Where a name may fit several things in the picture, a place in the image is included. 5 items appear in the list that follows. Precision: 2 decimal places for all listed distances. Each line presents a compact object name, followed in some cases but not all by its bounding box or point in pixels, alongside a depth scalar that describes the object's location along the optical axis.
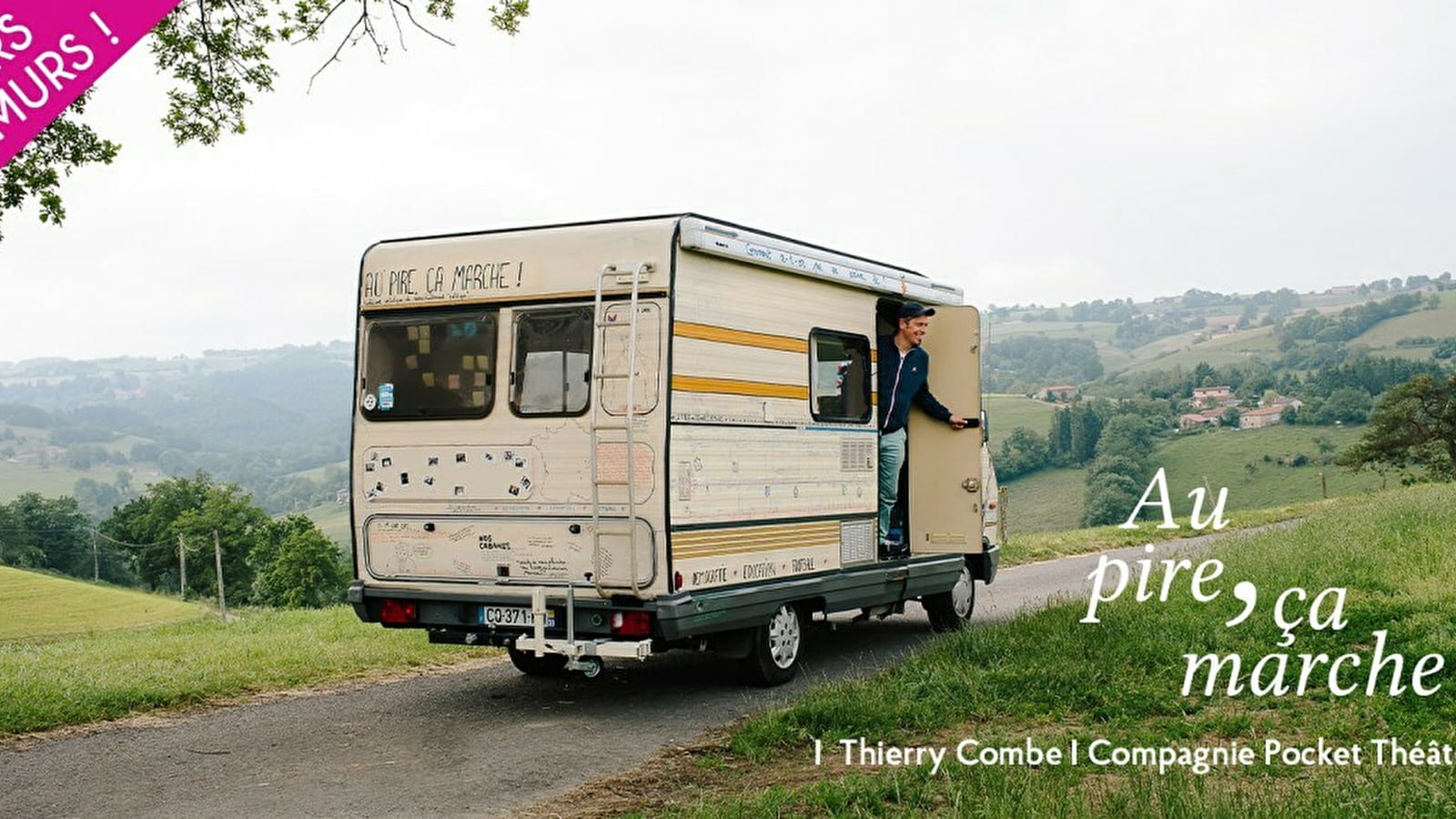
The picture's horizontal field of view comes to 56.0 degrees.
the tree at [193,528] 71.62
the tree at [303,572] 59.34
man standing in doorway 10.94
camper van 8.31
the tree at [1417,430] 57.00
